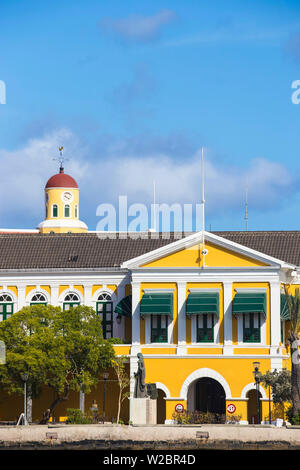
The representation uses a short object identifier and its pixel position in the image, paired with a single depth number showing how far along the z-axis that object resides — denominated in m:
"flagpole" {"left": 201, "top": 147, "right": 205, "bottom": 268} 93.25
